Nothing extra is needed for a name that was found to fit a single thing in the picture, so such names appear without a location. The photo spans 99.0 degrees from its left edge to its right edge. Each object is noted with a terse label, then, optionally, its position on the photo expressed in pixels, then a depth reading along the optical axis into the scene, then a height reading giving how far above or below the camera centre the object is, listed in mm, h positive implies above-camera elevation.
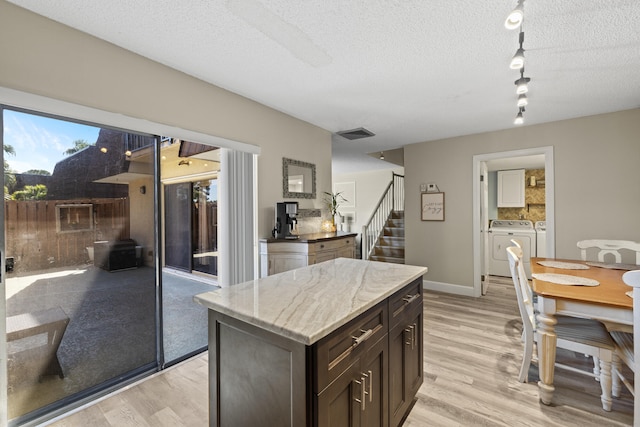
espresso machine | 3189 -80
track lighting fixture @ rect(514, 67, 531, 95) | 1999 +923
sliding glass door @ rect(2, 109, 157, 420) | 1711 -330
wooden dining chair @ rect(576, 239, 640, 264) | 2877 -400
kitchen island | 979 -587
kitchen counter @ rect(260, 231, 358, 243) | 3027 -312
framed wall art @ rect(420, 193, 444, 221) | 4645 +68
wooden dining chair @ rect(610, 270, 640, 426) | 1503 -893
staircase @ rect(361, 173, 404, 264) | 6114 -469
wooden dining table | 1669 -629
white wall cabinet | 6023 +464
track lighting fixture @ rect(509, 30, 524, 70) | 1660 +923
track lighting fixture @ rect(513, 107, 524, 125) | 2605 +859
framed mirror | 3457 +425
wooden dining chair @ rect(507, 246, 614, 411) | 1827 -896
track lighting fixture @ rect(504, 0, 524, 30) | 1305 +928
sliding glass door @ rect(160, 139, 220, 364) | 4316 -151
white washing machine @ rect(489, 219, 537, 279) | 5281 -640
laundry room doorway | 3746 +118
